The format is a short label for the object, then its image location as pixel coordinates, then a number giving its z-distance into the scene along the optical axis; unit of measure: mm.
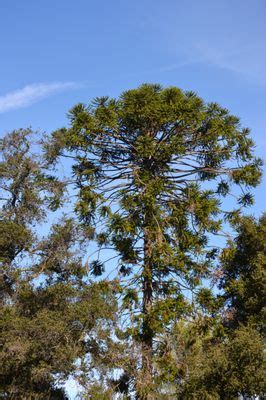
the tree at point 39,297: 19844
